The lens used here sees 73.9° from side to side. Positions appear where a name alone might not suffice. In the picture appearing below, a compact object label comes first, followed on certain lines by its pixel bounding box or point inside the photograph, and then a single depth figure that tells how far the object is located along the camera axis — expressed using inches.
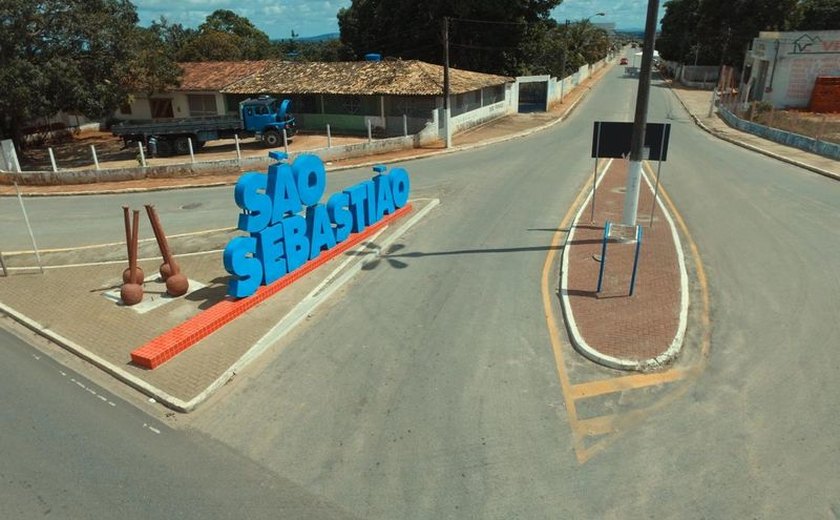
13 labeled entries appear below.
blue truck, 1147.9
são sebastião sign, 394.3
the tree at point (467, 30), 1856.5
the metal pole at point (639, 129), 472.1
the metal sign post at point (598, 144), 527.8
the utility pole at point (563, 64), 2085.9
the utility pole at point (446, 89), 1070.4
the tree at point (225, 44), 2372.0
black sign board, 508.4
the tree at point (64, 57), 970.1
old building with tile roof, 1334.9
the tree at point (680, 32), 2970.0
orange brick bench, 341.4
